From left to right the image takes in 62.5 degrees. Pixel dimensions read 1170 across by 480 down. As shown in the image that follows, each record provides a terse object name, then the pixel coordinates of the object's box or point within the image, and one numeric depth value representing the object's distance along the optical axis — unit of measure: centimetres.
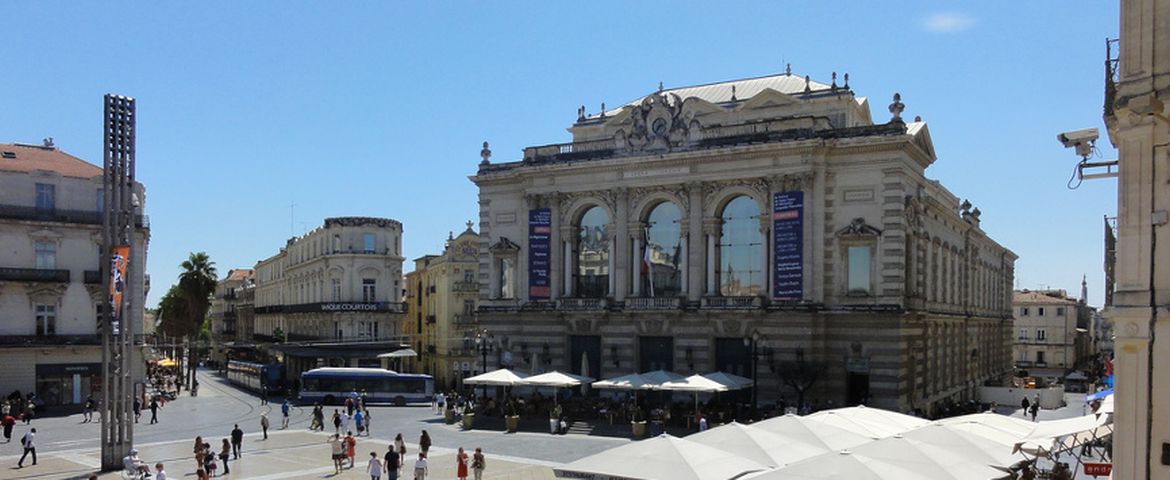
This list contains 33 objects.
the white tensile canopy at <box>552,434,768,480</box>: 1748
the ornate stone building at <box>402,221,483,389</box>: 7212
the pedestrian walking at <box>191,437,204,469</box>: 2783
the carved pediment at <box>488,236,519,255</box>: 5122
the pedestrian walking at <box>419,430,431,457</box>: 2847
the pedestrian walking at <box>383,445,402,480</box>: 2631
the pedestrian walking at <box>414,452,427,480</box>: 2648
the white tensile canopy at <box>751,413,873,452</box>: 2127
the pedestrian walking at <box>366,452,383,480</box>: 2566
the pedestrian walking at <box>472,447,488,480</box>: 2655
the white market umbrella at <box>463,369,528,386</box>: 4509
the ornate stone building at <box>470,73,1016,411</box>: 4184
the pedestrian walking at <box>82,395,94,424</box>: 4626
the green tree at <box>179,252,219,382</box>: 7931
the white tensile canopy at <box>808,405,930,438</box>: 2336
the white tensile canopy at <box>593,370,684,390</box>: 4116
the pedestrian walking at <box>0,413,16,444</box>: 3806
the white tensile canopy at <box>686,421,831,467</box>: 1930
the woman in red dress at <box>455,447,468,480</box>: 2586
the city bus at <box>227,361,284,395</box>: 6594
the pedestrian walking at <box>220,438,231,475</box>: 2933
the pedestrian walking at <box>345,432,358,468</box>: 3058
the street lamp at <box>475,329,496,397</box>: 5084
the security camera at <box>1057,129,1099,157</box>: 1455
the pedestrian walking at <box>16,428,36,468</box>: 3131
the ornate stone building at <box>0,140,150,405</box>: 5062
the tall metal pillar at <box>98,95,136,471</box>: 3023
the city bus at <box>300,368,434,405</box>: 5638
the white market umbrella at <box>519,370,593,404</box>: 4381
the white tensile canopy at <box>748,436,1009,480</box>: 1639
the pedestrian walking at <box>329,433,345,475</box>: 2997
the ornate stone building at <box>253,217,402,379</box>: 7281
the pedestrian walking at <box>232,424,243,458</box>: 3234
